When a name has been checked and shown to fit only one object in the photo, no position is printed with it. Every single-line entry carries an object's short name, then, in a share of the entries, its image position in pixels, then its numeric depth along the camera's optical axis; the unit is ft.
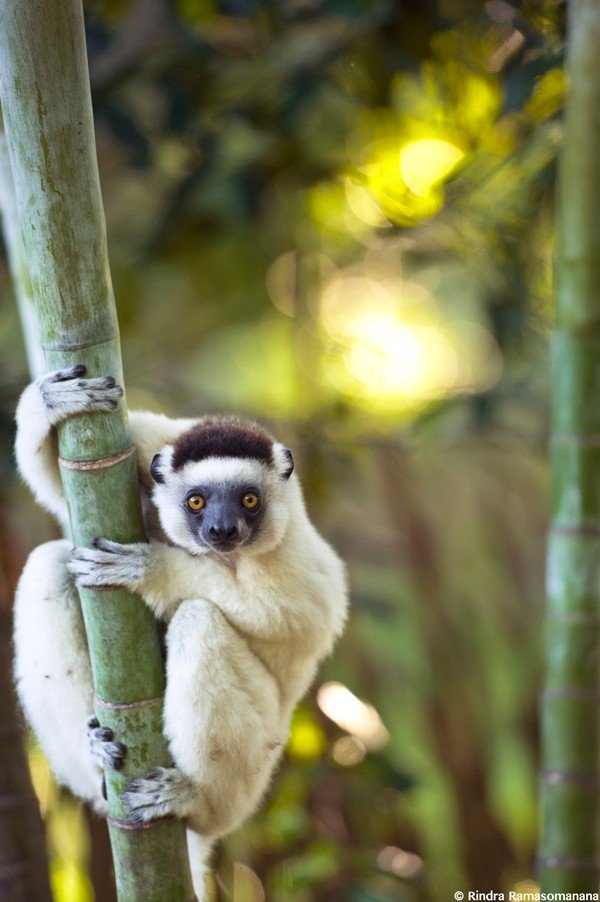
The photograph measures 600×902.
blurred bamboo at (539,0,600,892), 7.98
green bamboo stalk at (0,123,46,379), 8.48
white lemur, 7.74
